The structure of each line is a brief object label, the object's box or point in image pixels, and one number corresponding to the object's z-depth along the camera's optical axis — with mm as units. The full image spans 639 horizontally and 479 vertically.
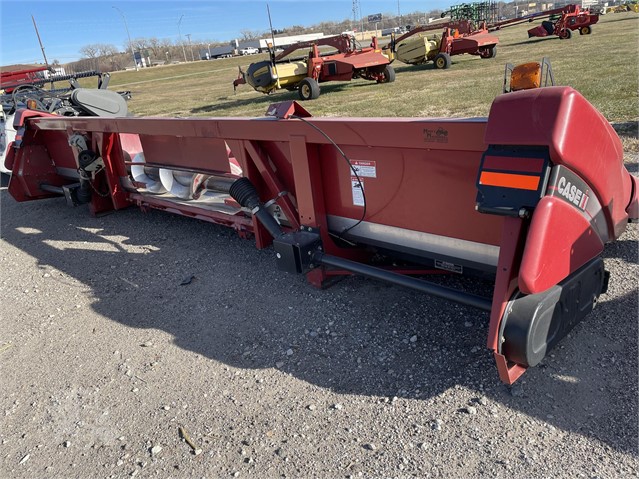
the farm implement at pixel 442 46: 17031
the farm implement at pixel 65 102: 6176
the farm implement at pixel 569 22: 22203
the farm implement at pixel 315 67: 13023
